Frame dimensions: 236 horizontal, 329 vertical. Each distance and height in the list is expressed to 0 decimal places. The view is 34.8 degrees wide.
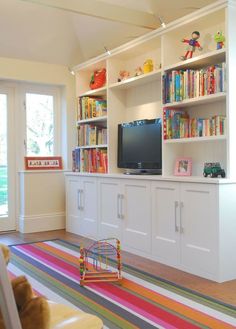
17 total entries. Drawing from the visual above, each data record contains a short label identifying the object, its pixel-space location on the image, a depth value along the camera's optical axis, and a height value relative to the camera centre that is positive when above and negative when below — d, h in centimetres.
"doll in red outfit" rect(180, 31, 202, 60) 347 +108
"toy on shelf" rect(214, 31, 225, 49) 320 +102
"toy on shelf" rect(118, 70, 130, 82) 459 +104
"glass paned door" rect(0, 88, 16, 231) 525 -7
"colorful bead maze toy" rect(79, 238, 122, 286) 305 -97
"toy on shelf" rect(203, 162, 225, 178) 321 -9
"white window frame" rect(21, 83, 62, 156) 557 +75
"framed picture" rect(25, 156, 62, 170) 534 -4
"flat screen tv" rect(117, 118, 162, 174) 397 +15
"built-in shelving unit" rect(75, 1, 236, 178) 316 +87
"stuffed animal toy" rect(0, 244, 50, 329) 93 -37
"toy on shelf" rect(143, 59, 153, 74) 410 +102
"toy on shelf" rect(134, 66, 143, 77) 425 +101
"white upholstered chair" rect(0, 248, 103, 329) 78 -52
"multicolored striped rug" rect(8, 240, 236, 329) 233 -100
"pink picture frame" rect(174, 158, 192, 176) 366 -7
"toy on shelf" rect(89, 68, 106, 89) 493 +107
